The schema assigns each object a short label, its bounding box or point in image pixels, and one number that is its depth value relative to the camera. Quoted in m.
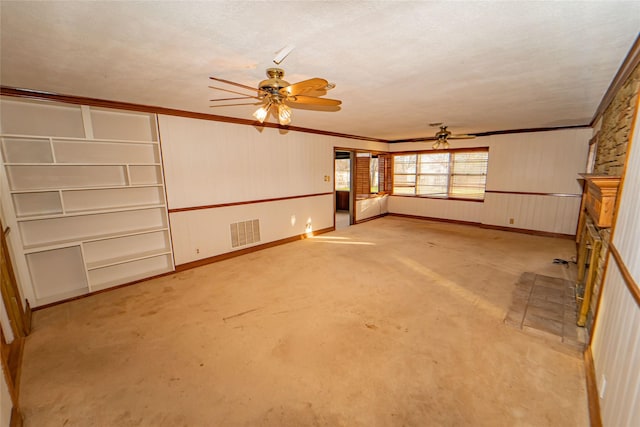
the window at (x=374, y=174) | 8.44
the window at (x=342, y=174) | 10.48
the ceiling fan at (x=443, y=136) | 5.16
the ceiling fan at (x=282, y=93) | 1.97
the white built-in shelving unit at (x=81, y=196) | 3.00
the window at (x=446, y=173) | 7.34
